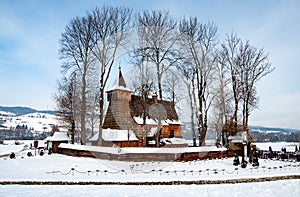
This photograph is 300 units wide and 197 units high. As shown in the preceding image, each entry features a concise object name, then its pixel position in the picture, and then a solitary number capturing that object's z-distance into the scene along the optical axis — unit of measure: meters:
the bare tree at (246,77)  24.36
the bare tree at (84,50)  22.38
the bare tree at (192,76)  22.06
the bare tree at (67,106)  27.83
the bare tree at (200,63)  22.64
